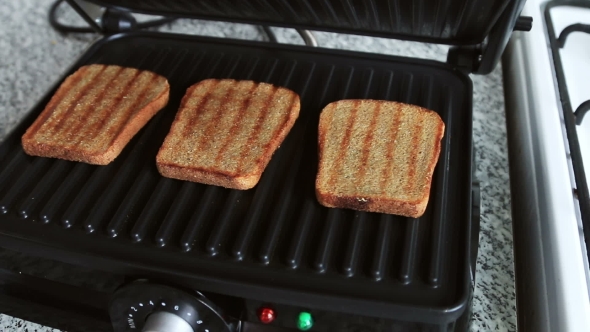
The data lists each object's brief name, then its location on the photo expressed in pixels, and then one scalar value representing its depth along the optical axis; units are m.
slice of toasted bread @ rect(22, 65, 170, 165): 0.69
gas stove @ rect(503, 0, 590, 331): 0.64
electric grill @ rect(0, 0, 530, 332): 0.55
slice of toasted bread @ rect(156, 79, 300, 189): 0.66
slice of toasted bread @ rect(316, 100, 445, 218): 0.62
